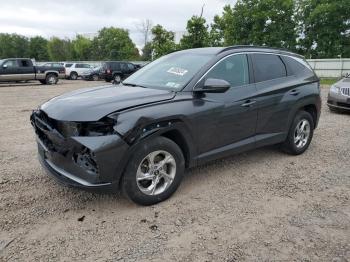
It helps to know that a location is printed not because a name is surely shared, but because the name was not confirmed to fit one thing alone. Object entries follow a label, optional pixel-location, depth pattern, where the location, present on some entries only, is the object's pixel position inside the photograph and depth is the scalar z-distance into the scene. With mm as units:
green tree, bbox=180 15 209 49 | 23389
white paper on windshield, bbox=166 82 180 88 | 4133
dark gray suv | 3361
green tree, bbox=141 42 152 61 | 57625
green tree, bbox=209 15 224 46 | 25706
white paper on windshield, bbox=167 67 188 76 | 4339
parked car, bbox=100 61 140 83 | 24750
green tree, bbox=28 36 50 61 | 78625
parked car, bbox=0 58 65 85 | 20750
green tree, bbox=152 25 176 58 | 24469
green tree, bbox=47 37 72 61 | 74125
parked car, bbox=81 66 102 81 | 26038
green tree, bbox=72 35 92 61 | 70062
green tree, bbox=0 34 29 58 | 80312
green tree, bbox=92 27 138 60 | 63500
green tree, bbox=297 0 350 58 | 33625
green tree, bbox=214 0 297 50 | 35938
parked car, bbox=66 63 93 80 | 30312
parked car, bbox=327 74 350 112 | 9430
